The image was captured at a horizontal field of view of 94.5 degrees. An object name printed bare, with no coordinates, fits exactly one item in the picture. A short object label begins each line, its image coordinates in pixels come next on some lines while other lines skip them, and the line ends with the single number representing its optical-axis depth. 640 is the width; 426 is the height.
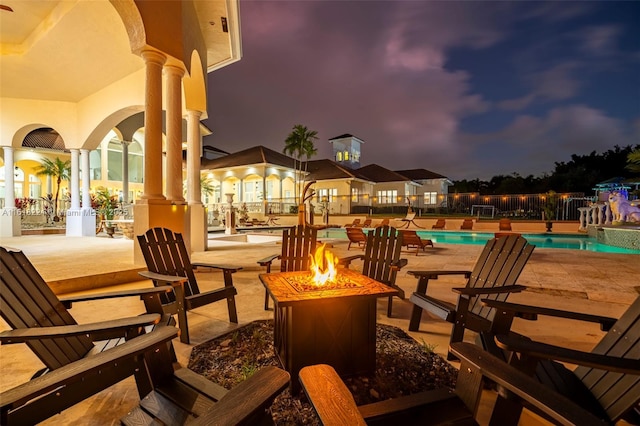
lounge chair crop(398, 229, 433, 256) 8.82
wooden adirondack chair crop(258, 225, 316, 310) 4.39
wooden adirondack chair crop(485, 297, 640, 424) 1.37
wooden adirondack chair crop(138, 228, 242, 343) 3.09
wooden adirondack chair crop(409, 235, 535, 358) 2.64
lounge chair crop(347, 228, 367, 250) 9.74
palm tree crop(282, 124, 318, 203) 30.34
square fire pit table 2.37
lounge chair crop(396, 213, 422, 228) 19.48
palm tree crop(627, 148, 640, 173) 11.30
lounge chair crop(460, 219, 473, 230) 18.67
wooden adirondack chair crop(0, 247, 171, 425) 1.50
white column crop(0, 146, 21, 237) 11.73
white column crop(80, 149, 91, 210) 12.34
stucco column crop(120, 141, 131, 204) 16.30
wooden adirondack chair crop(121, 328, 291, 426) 1.09
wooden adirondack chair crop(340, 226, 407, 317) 3.90
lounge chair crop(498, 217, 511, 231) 16.93
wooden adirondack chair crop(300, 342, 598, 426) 1.12
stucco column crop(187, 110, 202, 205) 9.29
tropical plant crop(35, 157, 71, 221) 19.88
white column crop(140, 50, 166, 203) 6.32
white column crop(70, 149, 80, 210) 12.30
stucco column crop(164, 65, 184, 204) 7.19
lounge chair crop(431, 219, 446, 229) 19.25
